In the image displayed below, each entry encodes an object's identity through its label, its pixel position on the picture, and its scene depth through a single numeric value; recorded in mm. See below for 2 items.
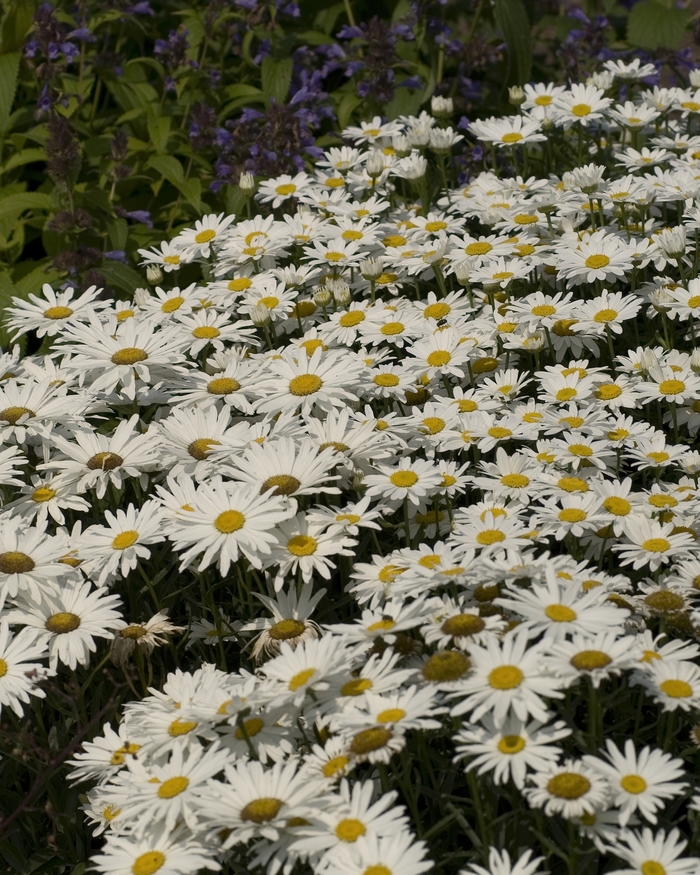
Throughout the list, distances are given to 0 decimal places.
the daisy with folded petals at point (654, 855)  2051
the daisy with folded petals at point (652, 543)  2744
